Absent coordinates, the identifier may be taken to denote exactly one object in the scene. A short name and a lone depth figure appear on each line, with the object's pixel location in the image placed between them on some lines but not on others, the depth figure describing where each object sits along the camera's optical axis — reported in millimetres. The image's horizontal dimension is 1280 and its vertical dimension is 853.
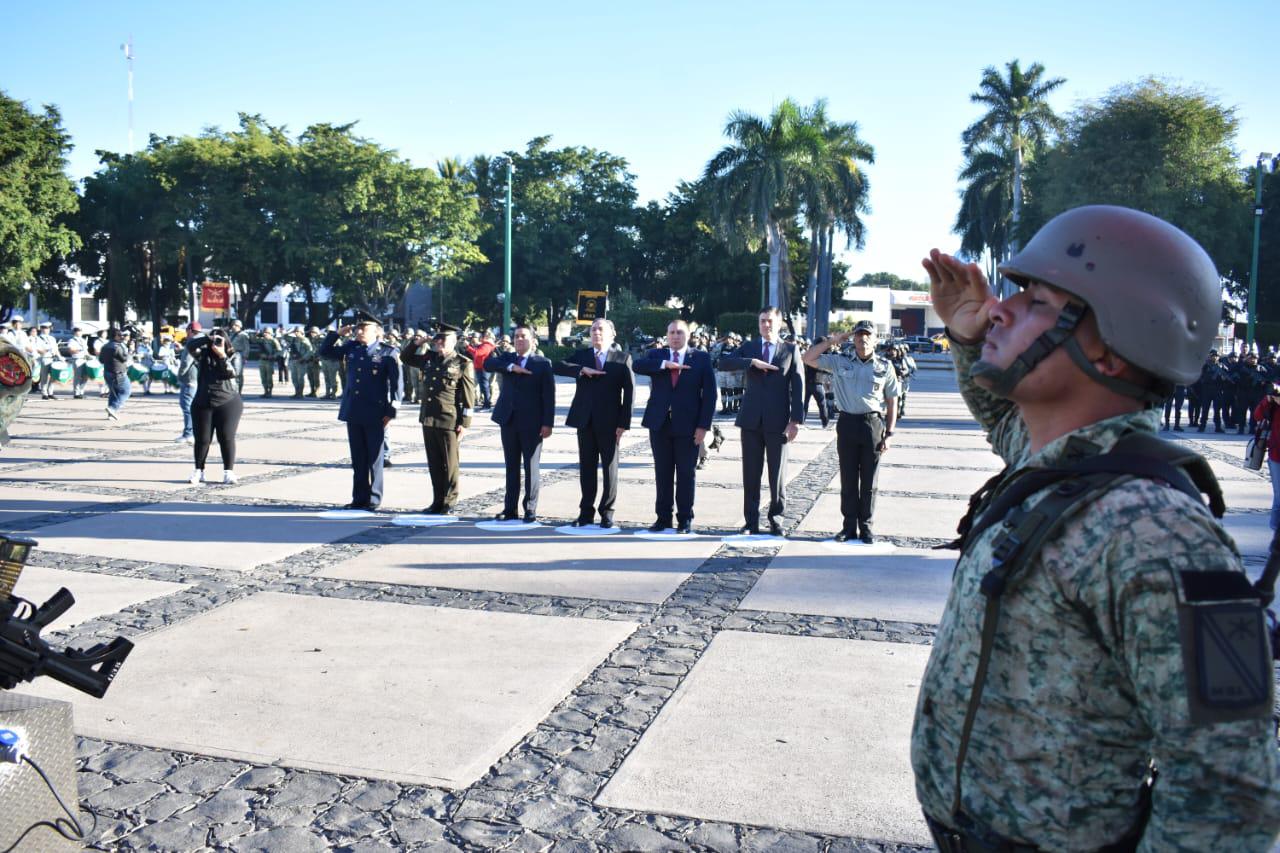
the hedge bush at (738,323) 61278
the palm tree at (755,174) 46719
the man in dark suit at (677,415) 9602
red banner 32062
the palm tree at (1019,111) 61812
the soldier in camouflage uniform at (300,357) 25031
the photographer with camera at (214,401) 11398
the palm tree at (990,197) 64750
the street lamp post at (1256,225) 35438
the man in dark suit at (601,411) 9883
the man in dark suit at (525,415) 10016
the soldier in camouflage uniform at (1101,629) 1440
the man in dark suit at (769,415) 9477
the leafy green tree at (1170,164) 44719
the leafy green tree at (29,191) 40656
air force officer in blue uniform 10430
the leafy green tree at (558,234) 63781
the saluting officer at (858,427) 9070
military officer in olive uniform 10250
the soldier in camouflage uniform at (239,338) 23048
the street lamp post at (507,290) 38000
